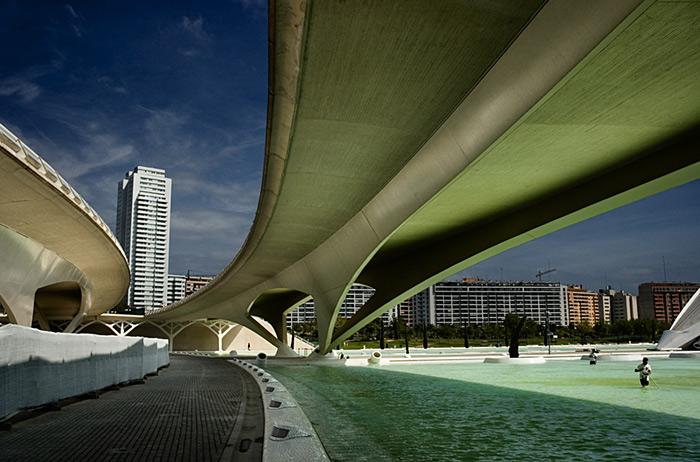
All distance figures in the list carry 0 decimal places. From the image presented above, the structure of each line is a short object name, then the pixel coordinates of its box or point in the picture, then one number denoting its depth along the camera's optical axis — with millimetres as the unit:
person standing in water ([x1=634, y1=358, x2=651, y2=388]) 15281
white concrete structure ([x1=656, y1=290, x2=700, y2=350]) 43781
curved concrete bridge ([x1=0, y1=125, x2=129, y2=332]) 16875
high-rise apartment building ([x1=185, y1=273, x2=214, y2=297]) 170950
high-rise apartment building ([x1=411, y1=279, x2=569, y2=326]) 180750
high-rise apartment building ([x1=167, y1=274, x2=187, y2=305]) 183750
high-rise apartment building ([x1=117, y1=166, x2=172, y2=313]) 174500
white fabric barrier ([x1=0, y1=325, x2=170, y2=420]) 7453
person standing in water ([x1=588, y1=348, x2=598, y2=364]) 28750
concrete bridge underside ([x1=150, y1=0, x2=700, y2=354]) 8352
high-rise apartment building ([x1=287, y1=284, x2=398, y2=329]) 181000
